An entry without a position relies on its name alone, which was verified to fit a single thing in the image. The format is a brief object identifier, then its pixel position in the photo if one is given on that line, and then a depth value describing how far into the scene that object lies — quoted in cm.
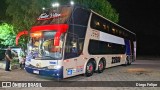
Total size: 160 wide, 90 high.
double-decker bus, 595
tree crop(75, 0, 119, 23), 1193
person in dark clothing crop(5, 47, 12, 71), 819
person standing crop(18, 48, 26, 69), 884
